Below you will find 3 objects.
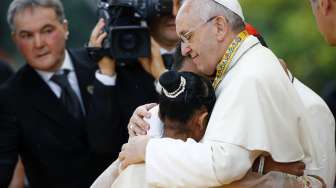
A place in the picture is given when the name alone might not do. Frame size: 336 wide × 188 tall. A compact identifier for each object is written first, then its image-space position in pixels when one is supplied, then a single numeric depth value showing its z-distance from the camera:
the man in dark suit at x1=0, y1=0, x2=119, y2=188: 13.54
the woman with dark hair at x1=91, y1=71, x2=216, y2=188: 9.66
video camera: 13.29
